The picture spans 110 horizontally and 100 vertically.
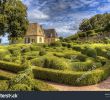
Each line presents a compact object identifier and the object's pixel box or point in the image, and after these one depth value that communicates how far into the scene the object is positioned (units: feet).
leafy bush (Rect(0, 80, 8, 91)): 13.00
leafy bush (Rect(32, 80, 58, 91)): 13.26
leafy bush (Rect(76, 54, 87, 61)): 23.57
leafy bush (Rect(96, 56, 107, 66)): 22.39
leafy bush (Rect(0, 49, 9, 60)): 25.99
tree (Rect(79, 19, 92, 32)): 37.56
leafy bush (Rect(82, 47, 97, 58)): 25.56
